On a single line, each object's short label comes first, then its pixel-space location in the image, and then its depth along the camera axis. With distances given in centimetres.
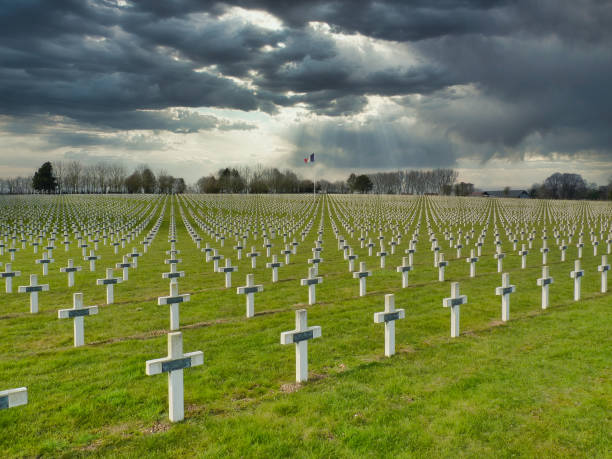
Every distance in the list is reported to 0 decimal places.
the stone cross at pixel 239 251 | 1762
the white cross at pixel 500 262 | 1454
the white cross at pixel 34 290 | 927
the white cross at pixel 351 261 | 1427
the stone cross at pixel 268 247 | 1828
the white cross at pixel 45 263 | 1419
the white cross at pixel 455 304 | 739
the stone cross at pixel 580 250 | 1753
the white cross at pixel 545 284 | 939
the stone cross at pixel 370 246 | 1881
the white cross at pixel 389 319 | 646
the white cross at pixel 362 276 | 1095
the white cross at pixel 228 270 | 1184
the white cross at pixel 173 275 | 1140
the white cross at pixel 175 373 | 459
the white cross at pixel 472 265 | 1372
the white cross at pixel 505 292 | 843
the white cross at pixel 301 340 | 557
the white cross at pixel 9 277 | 1145
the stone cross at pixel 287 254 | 1643
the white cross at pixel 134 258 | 1592
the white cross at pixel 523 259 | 1545
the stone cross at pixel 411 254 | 1570
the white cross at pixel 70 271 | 1245
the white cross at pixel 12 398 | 376
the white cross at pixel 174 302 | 796
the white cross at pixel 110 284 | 1019
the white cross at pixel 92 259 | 1508
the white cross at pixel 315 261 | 1385
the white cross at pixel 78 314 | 687
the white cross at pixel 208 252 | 1719
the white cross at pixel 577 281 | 1030
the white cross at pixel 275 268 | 1294
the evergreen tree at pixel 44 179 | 10662
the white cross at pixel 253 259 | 1561
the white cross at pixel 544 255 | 1636
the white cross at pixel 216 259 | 1411
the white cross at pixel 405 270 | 1164
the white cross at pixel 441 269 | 1284
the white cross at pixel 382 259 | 1548
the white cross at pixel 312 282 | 974
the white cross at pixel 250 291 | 871
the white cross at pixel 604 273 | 1116
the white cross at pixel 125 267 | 1344
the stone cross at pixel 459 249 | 1812
